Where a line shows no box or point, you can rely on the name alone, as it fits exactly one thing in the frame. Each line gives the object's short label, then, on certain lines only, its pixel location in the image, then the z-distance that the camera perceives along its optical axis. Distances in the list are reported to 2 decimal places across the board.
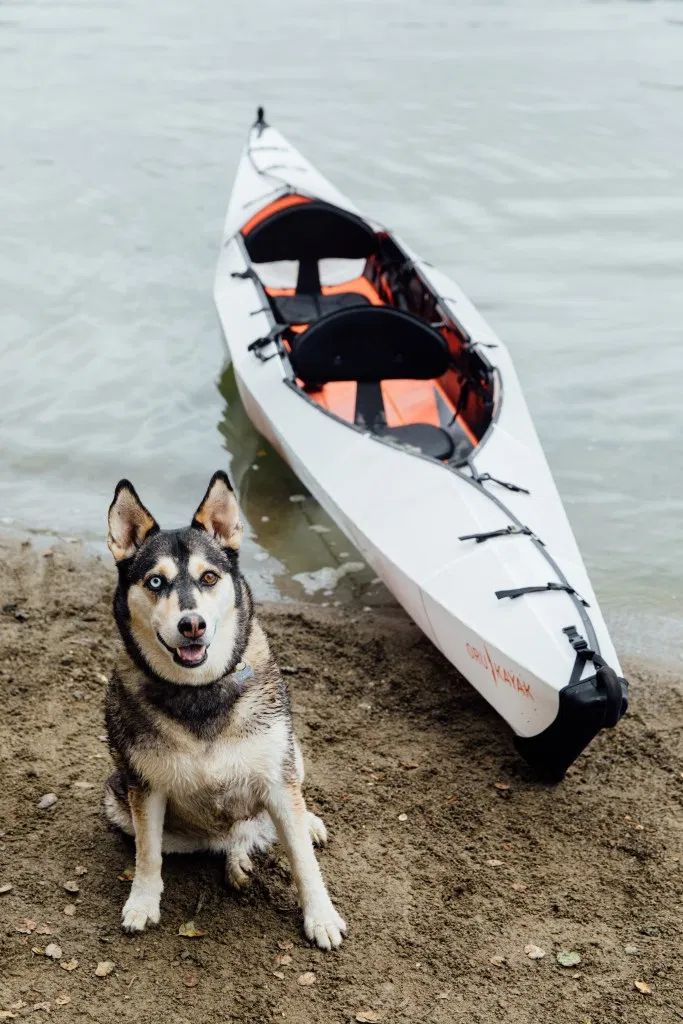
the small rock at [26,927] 4.17
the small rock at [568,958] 4.10
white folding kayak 5.08
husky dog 3.87
